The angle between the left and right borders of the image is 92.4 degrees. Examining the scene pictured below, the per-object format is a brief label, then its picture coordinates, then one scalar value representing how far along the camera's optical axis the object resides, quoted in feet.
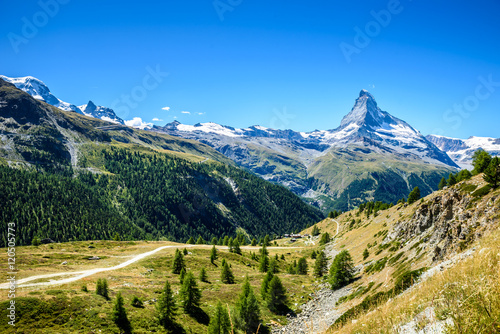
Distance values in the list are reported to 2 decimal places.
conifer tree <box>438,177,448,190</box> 296.59
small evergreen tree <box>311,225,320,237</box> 561.43
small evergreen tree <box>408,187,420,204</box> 289.74
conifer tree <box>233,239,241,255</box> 307.58
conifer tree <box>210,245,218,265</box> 250.84
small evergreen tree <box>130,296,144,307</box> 131.18
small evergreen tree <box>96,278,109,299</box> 131.54
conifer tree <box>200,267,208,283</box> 195.31
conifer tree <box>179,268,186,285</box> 177.65
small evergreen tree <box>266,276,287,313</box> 156.87
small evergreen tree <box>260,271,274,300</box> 162.42
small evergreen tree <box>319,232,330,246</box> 415.44
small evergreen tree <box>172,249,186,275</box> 205.67
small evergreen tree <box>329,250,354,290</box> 172.76
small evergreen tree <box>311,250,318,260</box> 336.00
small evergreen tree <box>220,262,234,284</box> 194.29
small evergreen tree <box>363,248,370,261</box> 213.05
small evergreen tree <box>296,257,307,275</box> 242.17
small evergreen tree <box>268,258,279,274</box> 236.43
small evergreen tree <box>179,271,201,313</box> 138.51
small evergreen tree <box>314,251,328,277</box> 232.32
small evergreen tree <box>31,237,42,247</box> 269.85
